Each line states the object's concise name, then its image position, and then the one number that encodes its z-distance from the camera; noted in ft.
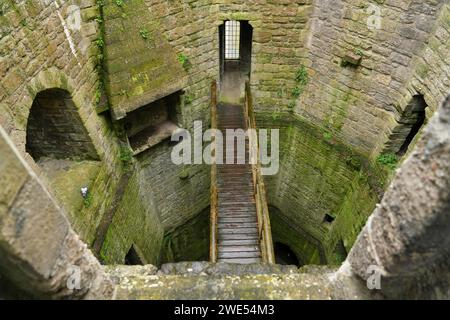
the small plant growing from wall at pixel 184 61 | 19.95
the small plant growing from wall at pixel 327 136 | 22.82
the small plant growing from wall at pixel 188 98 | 21.40
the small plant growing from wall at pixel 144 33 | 17.18
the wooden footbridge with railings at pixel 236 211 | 17.42
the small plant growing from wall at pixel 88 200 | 15.55
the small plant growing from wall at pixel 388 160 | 19.81
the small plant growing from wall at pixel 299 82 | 22.17
